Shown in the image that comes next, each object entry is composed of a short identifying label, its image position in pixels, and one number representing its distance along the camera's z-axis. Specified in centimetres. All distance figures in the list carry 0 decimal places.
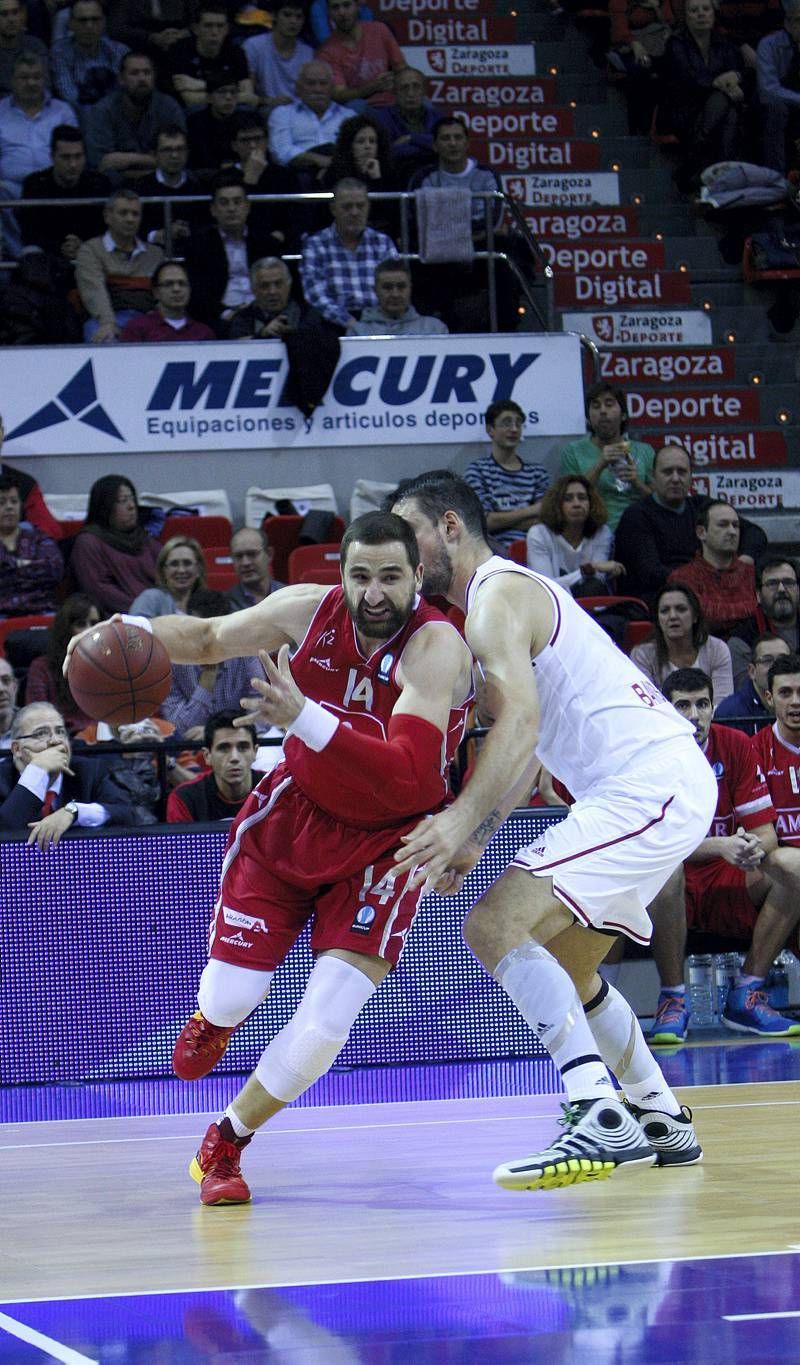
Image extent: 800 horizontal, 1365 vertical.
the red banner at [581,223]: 1505
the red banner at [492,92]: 1592
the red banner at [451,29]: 1617
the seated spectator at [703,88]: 1501
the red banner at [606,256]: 1484
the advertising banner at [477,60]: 1603
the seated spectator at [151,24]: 1374
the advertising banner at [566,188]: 1522
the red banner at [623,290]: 1466
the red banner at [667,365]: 1419
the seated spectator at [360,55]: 1419
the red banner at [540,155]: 1547
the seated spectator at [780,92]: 1498
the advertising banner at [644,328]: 1431
